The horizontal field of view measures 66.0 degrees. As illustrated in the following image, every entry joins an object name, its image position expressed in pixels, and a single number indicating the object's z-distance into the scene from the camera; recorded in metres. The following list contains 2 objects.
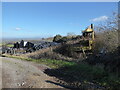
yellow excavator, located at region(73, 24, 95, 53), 14.08
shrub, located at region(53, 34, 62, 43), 27.18
